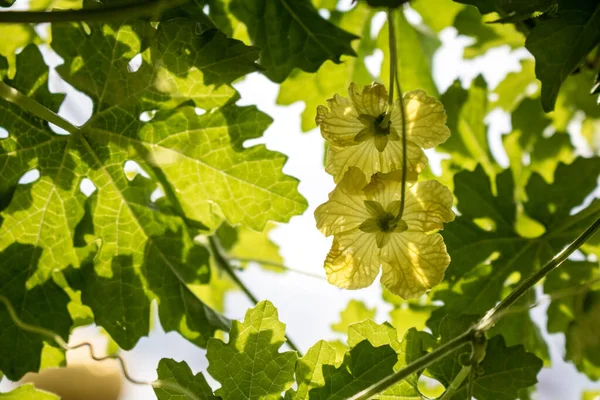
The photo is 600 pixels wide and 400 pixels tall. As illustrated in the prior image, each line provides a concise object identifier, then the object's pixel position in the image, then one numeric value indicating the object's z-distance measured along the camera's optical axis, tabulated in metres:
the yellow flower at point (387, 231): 0.68
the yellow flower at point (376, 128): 0.68
